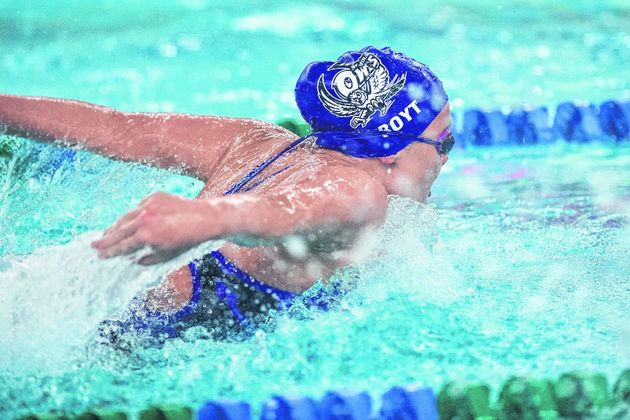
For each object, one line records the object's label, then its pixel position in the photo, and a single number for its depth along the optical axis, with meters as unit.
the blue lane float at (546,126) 11.54
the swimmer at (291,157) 8.69
